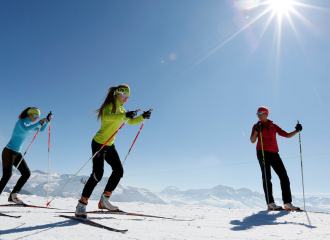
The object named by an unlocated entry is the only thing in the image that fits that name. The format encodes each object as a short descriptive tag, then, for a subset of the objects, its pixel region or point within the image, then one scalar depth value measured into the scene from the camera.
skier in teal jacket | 4.89
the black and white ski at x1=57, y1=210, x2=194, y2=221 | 3.57
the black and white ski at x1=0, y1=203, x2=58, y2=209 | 4.43
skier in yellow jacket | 3.29
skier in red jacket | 4.78
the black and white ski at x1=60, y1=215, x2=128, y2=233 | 2.21
